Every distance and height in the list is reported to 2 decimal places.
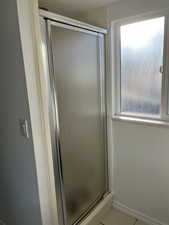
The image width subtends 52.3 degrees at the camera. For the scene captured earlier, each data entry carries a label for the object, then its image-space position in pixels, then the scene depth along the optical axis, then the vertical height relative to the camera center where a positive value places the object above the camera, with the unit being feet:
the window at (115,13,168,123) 4.97 +0.50
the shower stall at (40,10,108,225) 3.88 -0.63
